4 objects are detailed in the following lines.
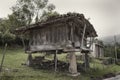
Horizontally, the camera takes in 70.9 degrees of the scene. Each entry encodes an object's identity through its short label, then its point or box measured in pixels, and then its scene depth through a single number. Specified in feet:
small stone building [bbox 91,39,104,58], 50.19
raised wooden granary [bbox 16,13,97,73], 20.13
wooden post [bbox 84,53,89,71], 25.98
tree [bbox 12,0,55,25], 53.97
